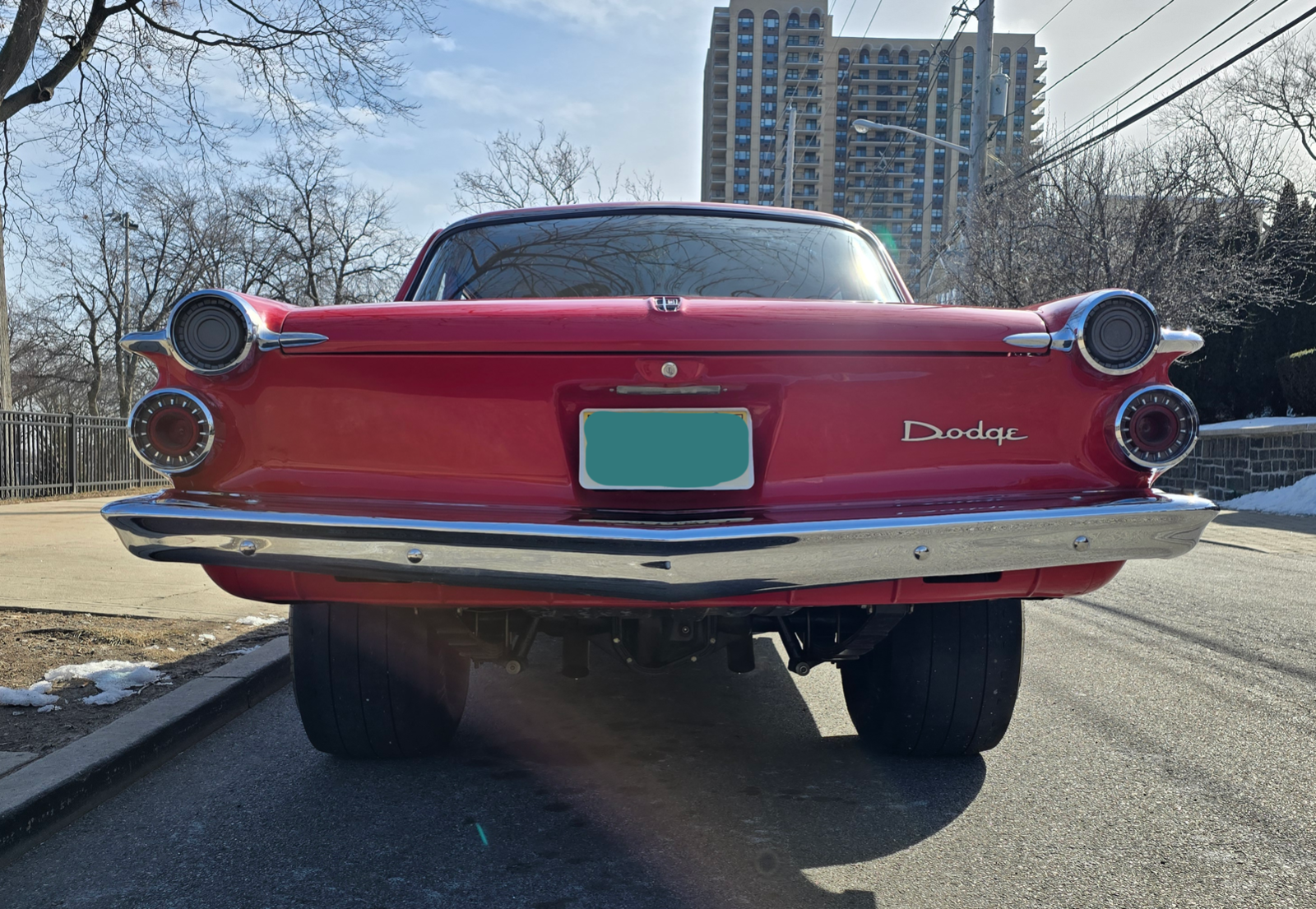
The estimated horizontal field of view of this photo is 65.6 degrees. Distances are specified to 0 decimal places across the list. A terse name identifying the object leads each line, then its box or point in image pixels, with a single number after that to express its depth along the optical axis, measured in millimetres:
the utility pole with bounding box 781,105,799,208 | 37588
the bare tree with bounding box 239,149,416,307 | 32469
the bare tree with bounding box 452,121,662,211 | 26641
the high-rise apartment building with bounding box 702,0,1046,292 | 123562
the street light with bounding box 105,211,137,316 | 30891
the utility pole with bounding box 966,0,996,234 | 19391
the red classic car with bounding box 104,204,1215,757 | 2330
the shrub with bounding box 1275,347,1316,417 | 19891
